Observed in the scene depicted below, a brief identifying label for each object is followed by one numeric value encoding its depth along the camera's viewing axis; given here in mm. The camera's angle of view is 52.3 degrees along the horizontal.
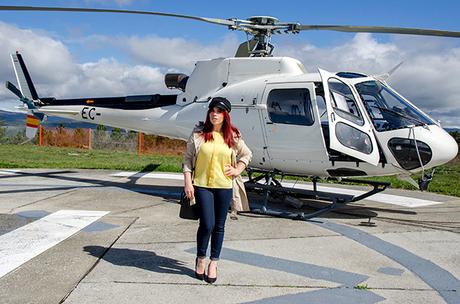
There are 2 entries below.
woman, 4469
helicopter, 7293
